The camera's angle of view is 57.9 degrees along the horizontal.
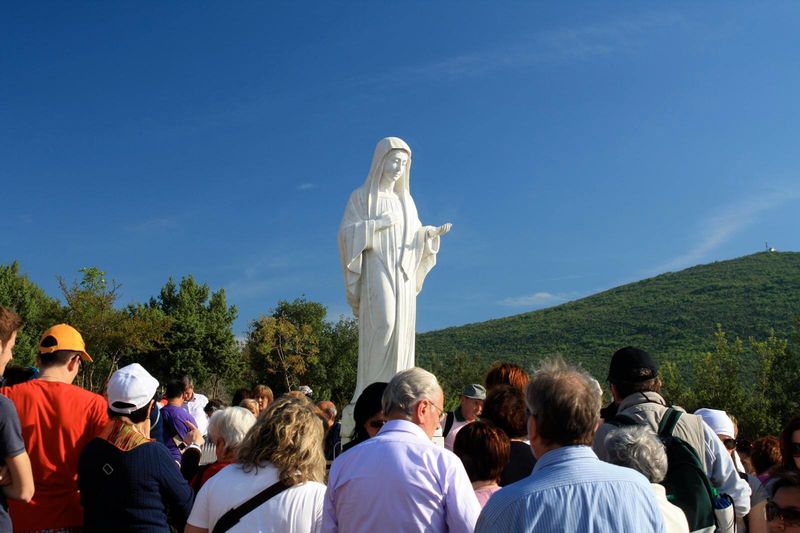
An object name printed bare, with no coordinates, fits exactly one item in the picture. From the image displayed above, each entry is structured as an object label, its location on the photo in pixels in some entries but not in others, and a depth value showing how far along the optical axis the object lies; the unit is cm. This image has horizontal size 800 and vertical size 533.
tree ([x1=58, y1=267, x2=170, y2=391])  3541
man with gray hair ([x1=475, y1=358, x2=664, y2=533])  235
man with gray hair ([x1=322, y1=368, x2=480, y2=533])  312
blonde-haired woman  337
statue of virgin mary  1025
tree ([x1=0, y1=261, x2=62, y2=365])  3622
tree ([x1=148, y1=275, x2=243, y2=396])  4819
